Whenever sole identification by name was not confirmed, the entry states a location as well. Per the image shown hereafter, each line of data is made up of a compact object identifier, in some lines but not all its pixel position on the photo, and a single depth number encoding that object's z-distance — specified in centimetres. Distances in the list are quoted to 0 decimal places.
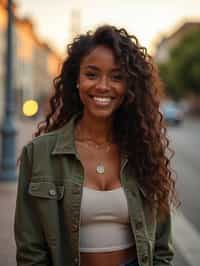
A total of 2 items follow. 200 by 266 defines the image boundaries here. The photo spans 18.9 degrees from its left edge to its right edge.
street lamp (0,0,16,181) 1125
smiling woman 228
